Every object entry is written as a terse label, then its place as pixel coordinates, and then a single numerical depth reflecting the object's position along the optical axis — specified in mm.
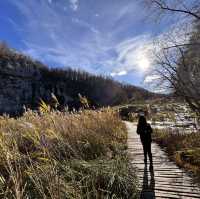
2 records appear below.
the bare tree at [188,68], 4619
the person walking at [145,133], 3705
